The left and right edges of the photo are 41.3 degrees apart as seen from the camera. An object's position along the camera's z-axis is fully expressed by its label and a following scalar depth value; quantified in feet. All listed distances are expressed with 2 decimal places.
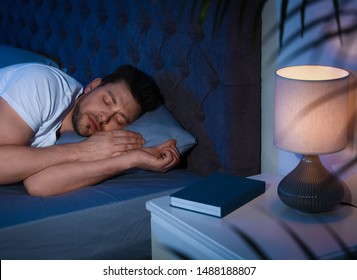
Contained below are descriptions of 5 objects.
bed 4.88
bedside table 3.52
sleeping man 5.41
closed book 4.03
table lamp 3.55
